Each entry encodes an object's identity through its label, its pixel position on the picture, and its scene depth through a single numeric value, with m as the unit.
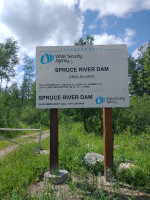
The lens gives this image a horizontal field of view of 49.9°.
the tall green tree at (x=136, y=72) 40.78
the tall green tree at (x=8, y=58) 27.28
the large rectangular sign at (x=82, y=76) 3.63
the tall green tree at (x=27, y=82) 41.17
